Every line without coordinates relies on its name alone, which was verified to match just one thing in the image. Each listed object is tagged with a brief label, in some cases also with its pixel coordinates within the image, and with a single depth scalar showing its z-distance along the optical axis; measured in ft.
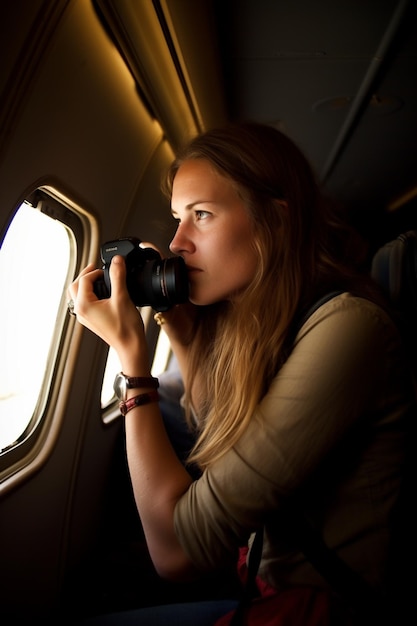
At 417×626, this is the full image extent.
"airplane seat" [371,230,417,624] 2.99
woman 2.82
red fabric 2.81
